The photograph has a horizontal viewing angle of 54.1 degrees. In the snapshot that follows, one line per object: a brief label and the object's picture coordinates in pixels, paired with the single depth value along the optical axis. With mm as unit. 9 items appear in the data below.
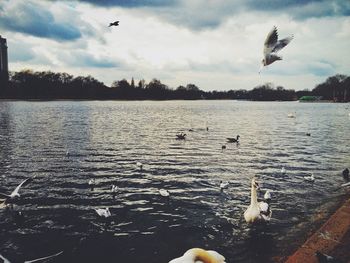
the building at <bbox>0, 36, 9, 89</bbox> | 151425
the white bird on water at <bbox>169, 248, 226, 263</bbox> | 3140
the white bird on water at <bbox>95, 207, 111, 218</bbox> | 10527
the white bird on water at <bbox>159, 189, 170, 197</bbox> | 12889
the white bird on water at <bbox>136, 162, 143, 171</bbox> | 18047
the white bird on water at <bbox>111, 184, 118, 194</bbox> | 13350
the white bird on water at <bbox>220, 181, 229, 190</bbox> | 14016
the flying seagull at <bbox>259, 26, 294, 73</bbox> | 9102
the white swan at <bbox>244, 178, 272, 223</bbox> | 9945
